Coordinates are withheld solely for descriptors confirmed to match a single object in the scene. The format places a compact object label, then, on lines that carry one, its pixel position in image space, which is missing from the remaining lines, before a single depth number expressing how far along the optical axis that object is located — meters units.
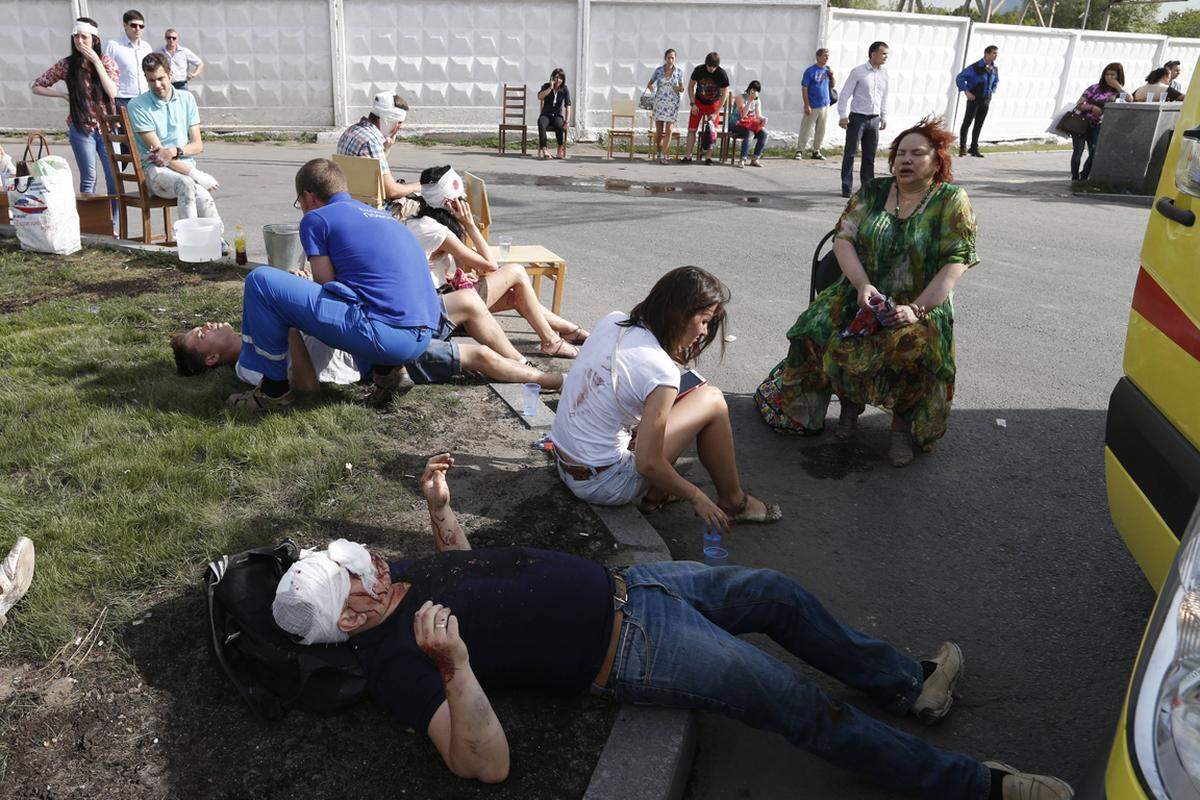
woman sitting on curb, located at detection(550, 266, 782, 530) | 3.40
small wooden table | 6.29
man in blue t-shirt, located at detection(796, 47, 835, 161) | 16.53
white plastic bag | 7.40
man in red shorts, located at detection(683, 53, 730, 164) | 15.68
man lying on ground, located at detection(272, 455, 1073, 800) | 2.39
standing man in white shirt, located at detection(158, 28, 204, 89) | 13.11
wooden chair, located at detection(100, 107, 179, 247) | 7.68
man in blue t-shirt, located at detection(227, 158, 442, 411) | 4.44
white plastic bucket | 7.37
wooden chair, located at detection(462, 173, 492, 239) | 6.84
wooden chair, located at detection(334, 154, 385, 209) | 6.97
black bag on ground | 2.55
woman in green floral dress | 4.39
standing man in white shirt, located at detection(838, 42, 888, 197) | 11.36
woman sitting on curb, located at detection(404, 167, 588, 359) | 5.63
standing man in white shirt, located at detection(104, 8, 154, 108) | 10.82
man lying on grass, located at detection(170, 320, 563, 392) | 4.75
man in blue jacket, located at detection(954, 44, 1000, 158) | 17.08
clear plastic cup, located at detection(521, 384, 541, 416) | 4.70
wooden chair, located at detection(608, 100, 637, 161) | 16.22
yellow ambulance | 2.25
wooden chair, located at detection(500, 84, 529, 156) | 16.20
